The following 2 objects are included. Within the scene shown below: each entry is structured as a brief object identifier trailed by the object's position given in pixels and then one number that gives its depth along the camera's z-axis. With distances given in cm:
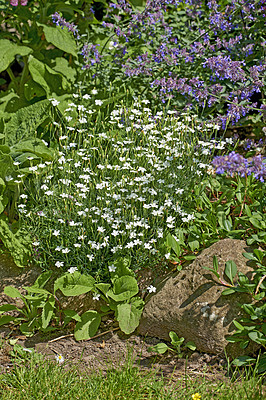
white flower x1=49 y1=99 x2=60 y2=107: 356
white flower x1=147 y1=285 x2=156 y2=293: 293
